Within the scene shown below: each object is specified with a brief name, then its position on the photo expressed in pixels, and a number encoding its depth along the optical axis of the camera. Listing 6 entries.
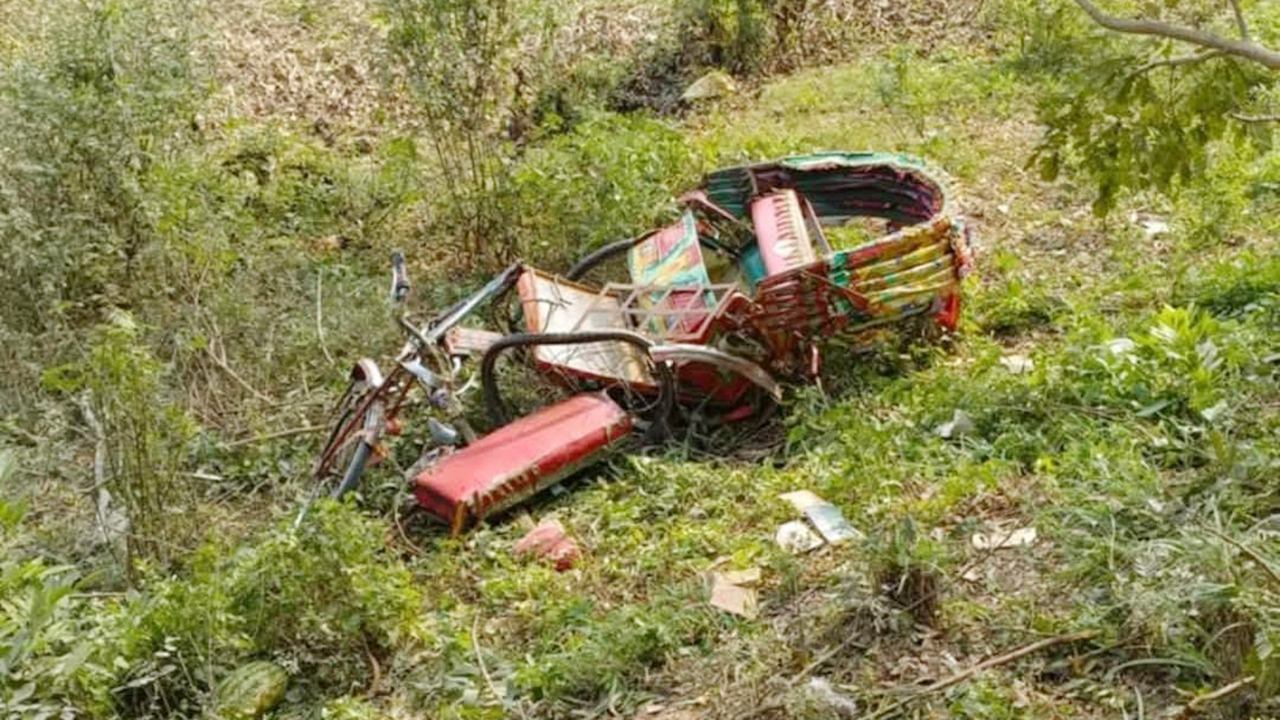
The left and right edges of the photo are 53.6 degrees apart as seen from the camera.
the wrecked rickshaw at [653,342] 5.32
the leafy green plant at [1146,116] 4.67
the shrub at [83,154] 6.50
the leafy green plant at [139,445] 4.70
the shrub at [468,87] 6.96
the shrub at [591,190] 7.14
